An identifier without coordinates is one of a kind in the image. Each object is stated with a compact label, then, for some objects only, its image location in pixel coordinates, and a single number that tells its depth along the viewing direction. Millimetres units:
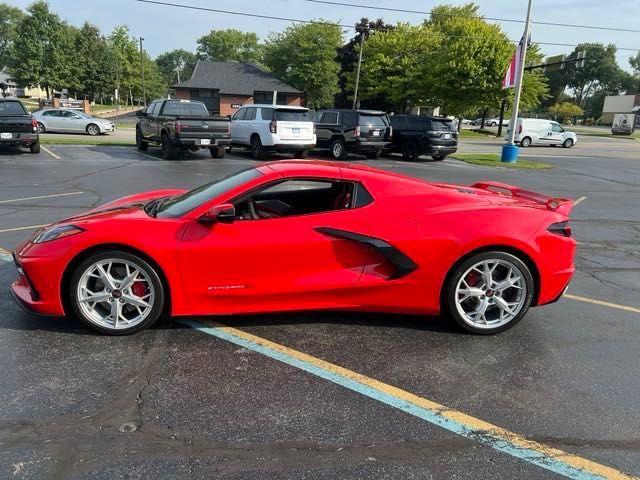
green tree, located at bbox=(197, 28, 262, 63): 114750
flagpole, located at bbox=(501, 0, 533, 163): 20859
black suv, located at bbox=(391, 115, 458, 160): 21219
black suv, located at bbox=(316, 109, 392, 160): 20094
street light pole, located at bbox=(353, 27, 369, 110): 46297
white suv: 17953
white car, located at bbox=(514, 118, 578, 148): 34906
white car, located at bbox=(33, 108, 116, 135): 28656
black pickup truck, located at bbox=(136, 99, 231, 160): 16906
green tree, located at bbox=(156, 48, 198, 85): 158250
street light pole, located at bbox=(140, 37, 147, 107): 73812
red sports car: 3773
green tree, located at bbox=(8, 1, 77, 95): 55094
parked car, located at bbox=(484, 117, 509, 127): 84875
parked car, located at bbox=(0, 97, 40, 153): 16797
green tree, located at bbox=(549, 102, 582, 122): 92562
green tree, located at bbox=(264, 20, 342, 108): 63688
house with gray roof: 60812
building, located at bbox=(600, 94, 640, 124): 101625
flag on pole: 20750
